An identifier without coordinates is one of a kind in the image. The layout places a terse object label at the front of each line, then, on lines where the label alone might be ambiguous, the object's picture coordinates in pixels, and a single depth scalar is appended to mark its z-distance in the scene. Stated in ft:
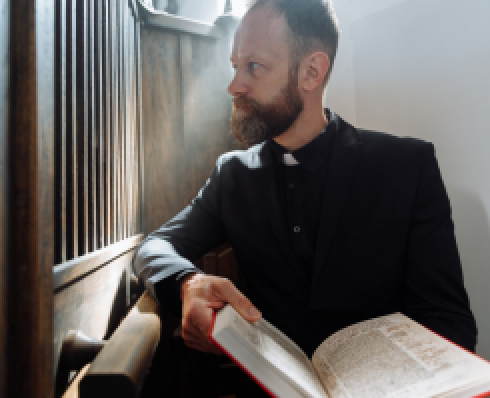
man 2.61
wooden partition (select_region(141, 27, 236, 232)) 4.42
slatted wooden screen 1.80
